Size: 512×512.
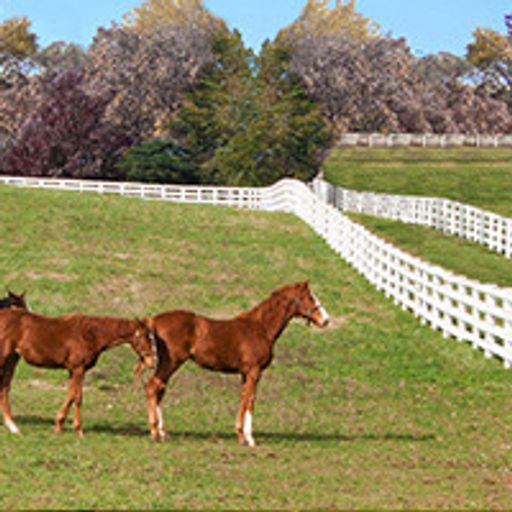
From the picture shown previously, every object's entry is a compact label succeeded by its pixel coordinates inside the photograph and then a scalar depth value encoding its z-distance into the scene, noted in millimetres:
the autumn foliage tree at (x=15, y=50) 120562
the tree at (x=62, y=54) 165125
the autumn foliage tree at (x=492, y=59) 137625
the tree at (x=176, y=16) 96125
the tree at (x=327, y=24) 105375
